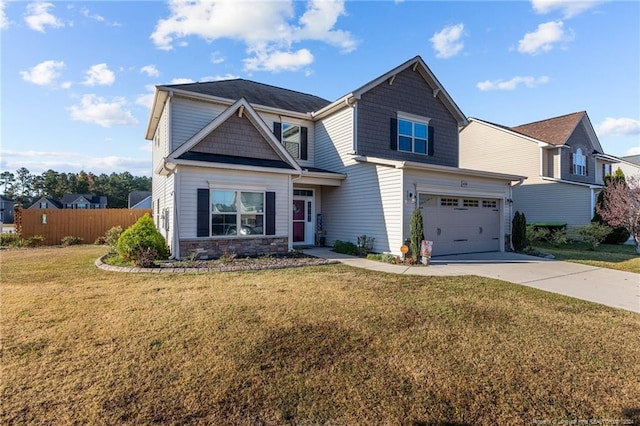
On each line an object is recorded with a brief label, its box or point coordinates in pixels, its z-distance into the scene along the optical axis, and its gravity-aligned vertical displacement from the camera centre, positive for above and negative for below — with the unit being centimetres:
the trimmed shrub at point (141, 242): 892 -79
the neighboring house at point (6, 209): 6027 +95
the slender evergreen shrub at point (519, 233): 1377 -75
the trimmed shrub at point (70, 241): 1636 -135
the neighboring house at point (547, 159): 1938 +382
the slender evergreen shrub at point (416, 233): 1046 -58
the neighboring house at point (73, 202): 5272 +213
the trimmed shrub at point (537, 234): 1455 -92
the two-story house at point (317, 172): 1045 +155
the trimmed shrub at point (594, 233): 1594 -87
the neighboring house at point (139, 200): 4697 +226
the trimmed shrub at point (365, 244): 1201 -110
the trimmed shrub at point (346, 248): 1216 -128
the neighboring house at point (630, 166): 3101 +488
